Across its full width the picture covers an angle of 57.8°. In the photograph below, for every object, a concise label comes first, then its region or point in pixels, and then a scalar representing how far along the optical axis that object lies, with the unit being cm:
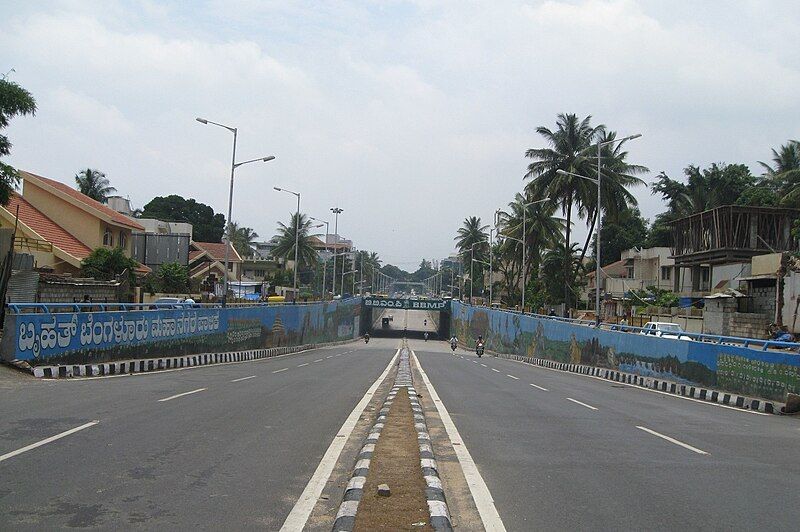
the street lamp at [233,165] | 3705
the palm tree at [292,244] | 9550
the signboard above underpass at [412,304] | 9719
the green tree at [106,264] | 4078
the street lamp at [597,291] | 3479
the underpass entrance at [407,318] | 9856
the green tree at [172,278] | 5150
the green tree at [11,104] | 2570
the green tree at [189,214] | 10175
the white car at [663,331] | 2512
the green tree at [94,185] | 7850
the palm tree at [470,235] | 10775
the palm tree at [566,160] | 5806
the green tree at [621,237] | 8862
